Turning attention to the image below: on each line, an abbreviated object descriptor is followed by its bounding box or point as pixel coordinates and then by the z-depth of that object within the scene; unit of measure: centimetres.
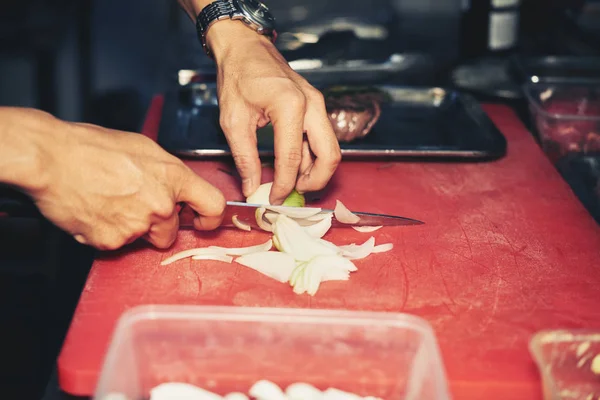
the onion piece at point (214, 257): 52
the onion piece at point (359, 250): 53
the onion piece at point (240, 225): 56
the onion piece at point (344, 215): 56
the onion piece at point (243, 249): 53
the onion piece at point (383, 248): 54
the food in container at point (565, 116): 71
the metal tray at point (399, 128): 68
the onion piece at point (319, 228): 55
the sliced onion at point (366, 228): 58
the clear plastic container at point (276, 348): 37
